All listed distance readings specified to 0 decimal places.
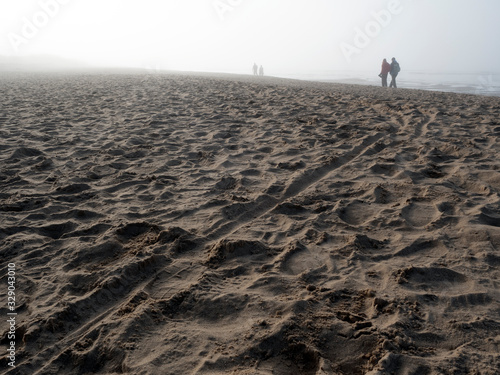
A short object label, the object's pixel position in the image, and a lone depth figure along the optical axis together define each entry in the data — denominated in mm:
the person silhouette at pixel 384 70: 19322
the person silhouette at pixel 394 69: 19266
